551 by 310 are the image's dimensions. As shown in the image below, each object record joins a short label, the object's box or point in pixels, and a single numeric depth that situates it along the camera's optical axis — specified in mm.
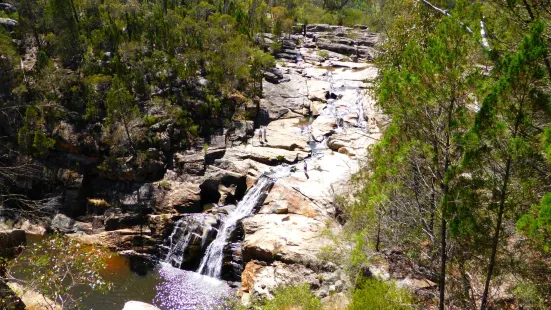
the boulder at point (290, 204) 23453
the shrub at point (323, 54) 59716
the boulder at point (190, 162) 31531
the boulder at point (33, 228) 28422
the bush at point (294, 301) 13797
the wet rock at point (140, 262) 24094
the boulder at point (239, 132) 34469
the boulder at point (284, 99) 40062
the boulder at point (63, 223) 28375
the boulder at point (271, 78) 46312
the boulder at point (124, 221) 28078
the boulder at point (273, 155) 31266
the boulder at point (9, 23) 42469
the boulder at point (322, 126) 35750
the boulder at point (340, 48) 63562
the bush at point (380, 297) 11125
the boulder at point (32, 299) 11952
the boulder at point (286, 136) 33406
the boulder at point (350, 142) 30895
